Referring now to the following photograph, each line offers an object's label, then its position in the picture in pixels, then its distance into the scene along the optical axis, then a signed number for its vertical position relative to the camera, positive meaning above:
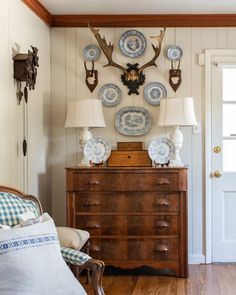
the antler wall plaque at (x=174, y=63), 4.70 +0.78
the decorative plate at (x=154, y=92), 4.73 +0.50
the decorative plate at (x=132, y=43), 4.71 +0.97
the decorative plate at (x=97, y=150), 4.44 -0.04
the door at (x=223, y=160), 4.75 -0.14
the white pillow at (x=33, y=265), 2.25 -0.56
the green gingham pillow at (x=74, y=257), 2.66 -0.60
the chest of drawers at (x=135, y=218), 4.21 -0.62
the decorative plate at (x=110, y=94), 4.75 +0.49
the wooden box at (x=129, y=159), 4.44 -0.12
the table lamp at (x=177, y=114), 4.28 +0.27
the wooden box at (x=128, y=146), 4.62 -0.01
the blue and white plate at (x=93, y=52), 4.73 +0.89
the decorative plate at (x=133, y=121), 4.72 +0.23
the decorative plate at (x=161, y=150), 4.38 -0.04
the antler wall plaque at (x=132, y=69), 4.62 +0.72
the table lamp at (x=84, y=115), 4.32 +0.27
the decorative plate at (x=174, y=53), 4.71 +0.87
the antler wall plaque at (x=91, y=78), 4.73 +0.64
